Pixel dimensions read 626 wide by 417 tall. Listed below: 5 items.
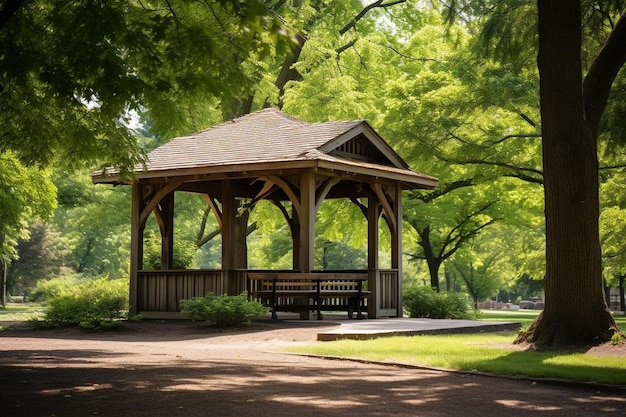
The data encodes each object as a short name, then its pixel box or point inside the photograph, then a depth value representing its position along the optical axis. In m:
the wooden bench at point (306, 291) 20.03
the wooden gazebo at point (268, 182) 20.23
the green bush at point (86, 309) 19.55
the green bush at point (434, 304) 23.80
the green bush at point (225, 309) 18.81
